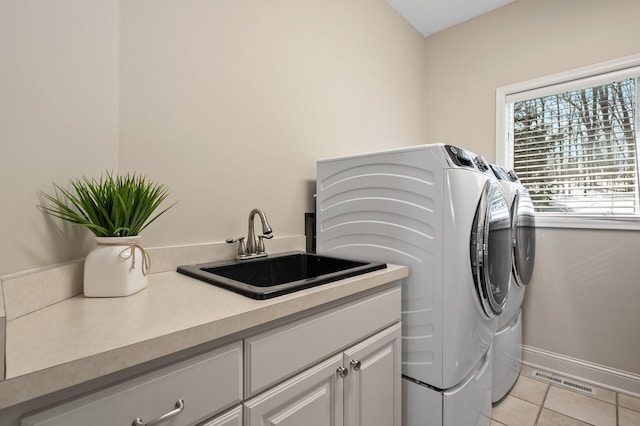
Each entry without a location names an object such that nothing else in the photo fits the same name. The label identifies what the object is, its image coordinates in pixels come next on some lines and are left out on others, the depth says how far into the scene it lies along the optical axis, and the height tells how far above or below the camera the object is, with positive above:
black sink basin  0.95 -0.22
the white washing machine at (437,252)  1.29 -0.16
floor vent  2.11 -1.16
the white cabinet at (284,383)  0.62 -0.42
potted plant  0.91 -0.02
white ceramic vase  0.91 -0.16
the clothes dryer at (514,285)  1.88 -0.46
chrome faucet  1.46 -0.14
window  2.12 +0.55
